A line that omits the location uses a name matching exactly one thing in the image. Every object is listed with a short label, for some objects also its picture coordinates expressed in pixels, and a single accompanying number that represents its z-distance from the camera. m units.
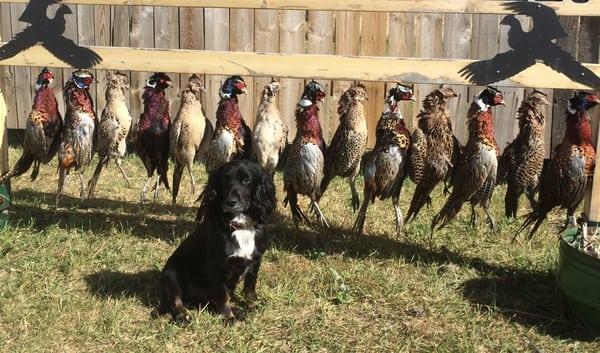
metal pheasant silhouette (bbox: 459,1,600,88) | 4.13
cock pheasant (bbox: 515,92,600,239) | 4.31
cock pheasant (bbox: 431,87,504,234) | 4.44
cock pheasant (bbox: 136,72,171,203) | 5.04
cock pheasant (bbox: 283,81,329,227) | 4.76
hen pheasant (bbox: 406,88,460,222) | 4.55
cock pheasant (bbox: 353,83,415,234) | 4.61
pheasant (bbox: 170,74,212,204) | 4.98
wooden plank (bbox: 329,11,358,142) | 7.21
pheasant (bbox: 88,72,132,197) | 5.04
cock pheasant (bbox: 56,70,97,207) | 4.91
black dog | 3.76
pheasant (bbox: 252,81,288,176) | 4.80
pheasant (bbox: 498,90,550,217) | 4.46
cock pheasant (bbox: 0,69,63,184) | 4.99
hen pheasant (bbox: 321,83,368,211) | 4.75
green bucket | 3.73
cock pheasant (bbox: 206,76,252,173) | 4.82
